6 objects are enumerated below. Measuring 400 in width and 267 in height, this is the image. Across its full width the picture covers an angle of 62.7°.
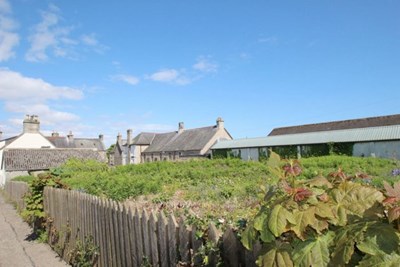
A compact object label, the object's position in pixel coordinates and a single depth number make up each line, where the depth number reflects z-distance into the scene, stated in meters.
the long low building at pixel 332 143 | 28.03
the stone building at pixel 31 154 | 36.28
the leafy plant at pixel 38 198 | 10.00
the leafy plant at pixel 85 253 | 6.03
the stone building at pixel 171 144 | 53.25
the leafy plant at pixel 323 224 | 1.59
